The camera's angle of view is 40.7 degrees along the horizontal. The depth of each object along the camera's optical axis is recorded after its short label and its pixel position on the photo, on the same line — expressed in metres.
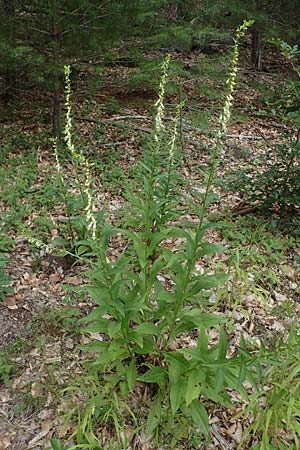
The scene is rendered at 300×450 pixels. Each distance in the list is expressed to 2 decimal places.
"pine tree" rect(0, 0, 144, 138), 4.97
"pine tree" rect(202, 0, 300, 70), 6.86
